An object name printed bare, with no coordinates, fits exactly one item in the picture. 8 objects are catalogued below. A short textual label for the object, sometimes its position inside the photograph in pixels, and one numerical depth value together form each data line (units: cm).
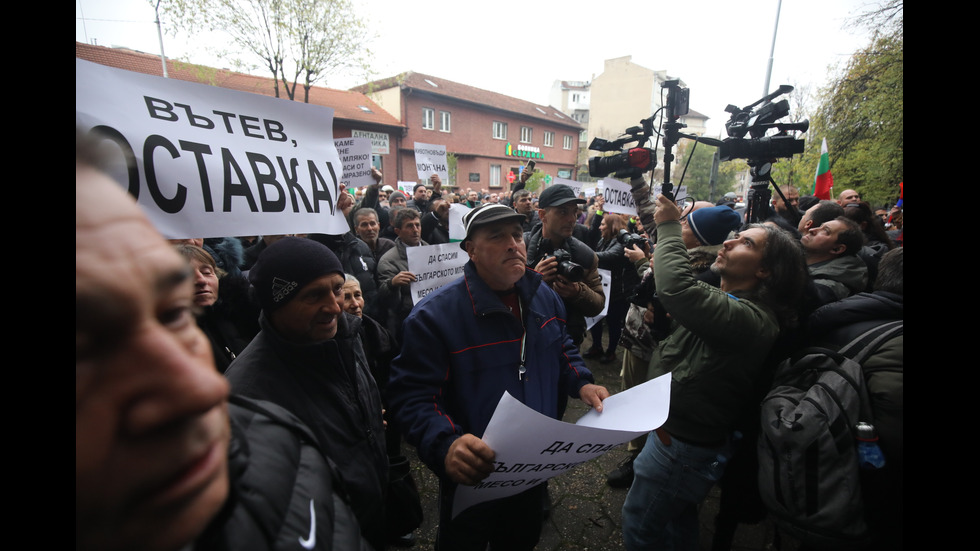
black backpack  145
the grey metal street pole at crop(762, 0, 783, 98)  1315
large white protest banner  142
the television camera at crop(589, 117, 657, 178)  269
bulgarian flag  495
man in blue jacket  165
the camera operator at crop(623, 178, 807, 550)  172
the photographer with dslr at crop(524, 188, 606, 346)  293
